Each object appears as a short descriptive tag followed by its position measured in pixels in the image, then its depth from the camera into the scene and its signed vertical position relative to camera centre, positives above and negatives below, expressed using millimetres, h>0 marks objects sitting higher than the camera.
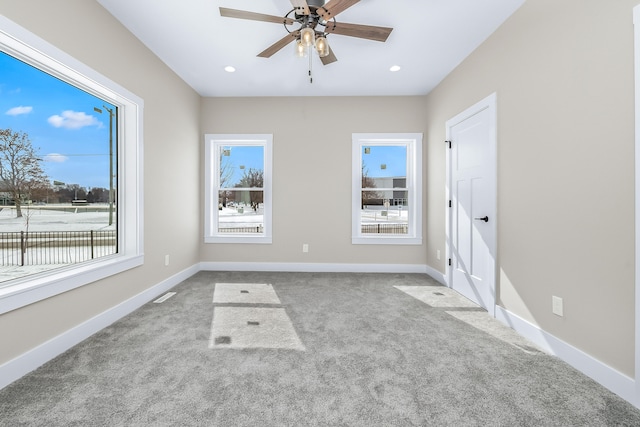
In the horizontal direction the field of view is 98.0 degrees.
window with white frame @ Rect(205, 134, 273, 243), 4441 +412
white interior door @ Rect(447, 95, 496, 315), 2764 +119
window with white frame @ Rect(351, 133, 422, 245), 4461 +389
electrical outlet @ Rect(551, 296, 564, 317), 2008 -685
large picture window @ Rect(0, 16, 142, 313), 1861 +351
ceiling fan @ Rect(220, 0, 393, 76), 2010 +1483
